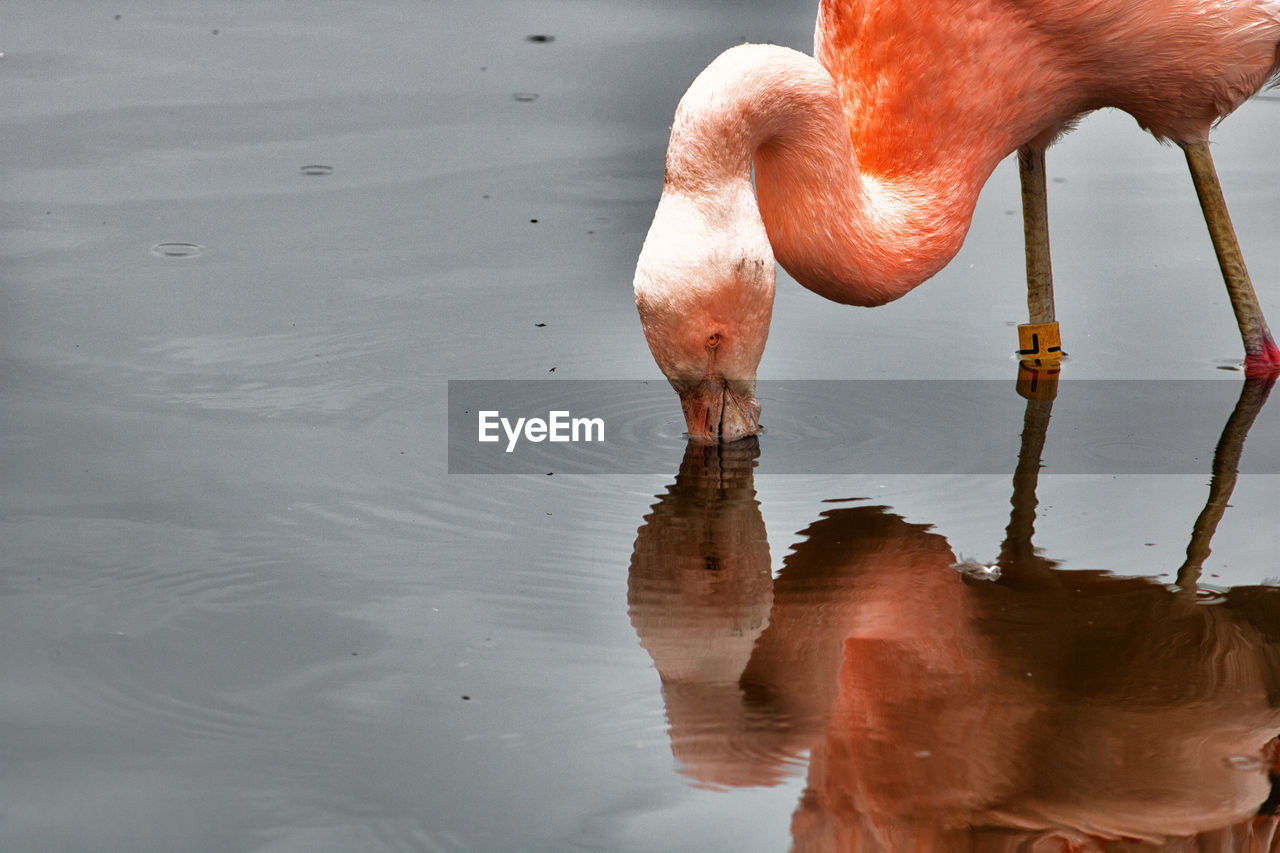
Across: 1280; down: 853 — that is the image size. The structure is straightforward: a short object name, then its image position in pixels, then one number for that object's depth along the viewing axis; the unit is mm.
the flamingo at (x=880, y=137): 9977
